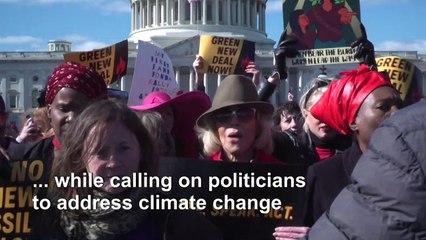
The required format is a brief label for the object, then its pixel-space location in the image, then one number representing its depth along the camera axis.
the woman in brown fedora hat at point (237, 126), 3.77
